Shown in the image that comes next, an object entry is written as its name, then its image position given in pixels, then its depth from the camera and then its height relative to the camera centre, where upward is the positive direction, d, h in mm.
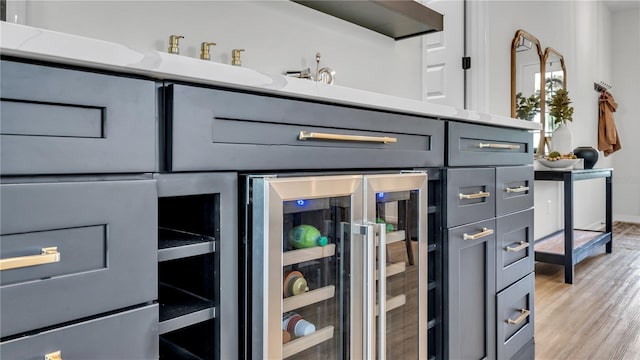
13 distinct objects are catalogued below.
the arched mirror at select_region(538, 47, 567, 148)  4180 +962
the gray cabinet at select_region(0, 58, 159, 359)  571 -49
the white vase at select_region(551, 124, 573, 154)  4176 +334
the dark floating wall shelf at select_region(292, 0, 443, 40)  1824 +693
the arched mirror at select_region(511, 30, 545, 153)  3600 +819
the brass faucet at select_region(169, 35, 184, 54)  1301 +382
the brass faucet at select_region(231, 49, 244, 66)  1456 +386
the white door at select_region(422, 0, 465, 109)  3196 +841
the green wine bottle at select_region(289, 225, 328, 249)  916 -123
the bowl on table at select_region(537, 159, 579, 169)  3764 +114
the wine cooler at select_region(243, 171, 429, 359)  830 -187
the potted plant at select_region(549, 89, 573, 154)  4156 +542
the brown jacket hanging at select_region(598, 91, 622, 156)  5969 +636
